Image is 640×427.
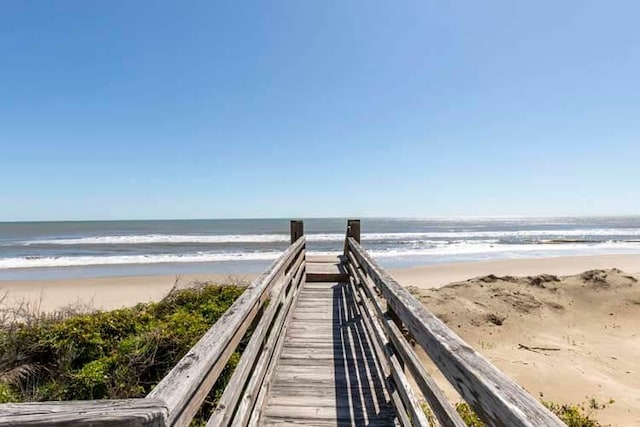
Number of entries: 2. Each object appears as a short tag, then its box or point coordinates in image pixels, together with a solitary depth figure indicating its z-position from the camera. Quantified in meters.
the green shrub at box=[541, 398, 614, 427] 3.67
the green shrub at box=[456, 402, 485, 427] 3.59
